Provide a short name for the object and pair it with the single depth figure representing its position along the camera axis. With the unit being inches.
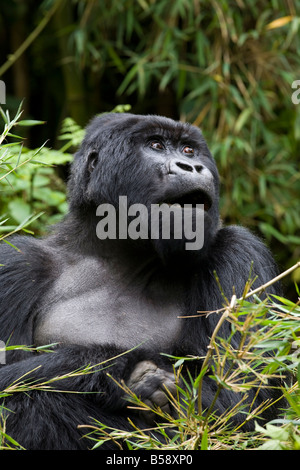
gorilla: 227.5
